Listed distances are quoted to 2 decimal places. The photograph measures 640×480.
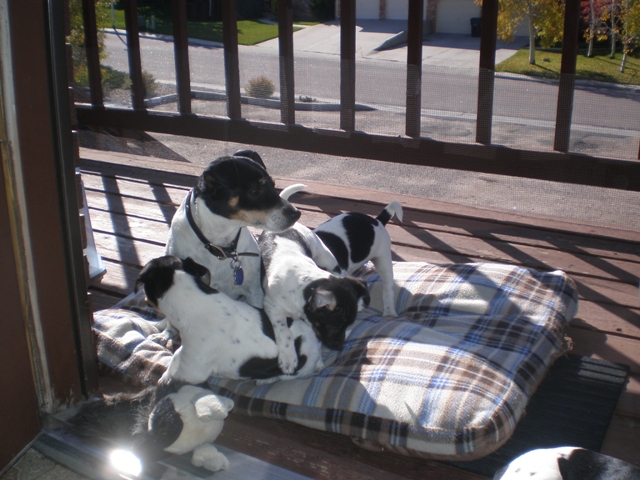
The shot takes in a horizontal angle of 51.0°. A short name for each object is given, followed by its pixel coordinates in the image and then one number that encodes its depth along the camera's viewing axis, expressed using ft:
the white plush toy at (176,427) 7.68
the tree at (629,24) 47.83
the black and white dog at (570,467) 6.23
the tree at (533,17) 47.98
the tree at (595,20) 56.34
